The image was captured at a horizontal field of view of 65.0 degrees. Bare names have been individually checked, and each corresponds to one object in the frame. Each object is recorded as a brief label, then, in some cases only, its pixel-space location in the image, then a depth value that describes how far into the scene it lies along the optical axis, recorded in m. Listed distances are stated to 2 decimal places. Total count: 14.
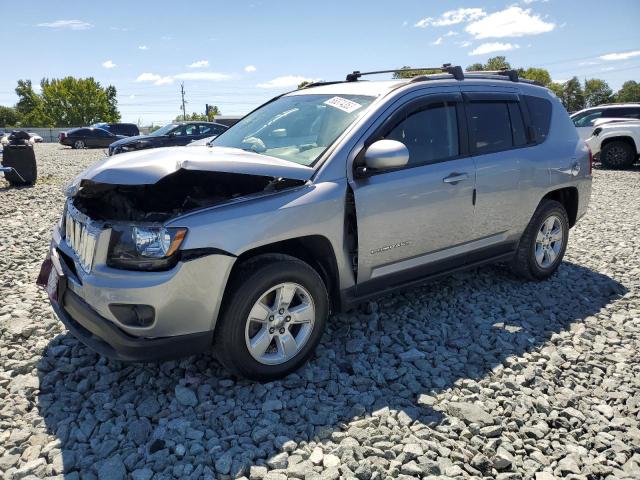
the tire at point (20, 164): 10.80
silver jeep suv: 2.70
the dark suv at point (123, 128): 33.03
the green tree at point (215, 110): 112.08
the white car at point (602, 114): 14.41
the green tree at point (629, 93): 95.54
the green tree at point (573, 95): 84.19
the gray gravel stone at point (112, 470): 2.37
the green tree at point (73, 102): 89.62
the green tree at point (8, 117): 99.65
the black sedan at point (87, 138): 30.58
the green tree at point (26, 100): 93.97
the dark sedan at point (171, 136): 14.24
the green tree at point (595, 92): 91.06
